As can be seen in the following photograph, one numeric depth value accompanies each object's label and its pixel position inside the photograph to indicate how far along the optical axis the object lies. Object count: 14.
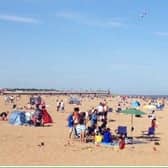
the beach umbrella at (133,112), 18.52
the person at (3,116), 25.84
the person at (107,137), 16.41
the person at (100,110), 21.39
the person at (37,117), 22.78
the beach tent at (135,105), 41.24
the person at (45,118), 23.44
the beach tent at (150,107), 41.11
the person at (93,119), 18.76
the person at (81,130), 17.05
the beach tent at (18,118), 23.09
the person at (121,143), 15.54
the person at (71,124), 17.96
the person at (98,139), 16.46
